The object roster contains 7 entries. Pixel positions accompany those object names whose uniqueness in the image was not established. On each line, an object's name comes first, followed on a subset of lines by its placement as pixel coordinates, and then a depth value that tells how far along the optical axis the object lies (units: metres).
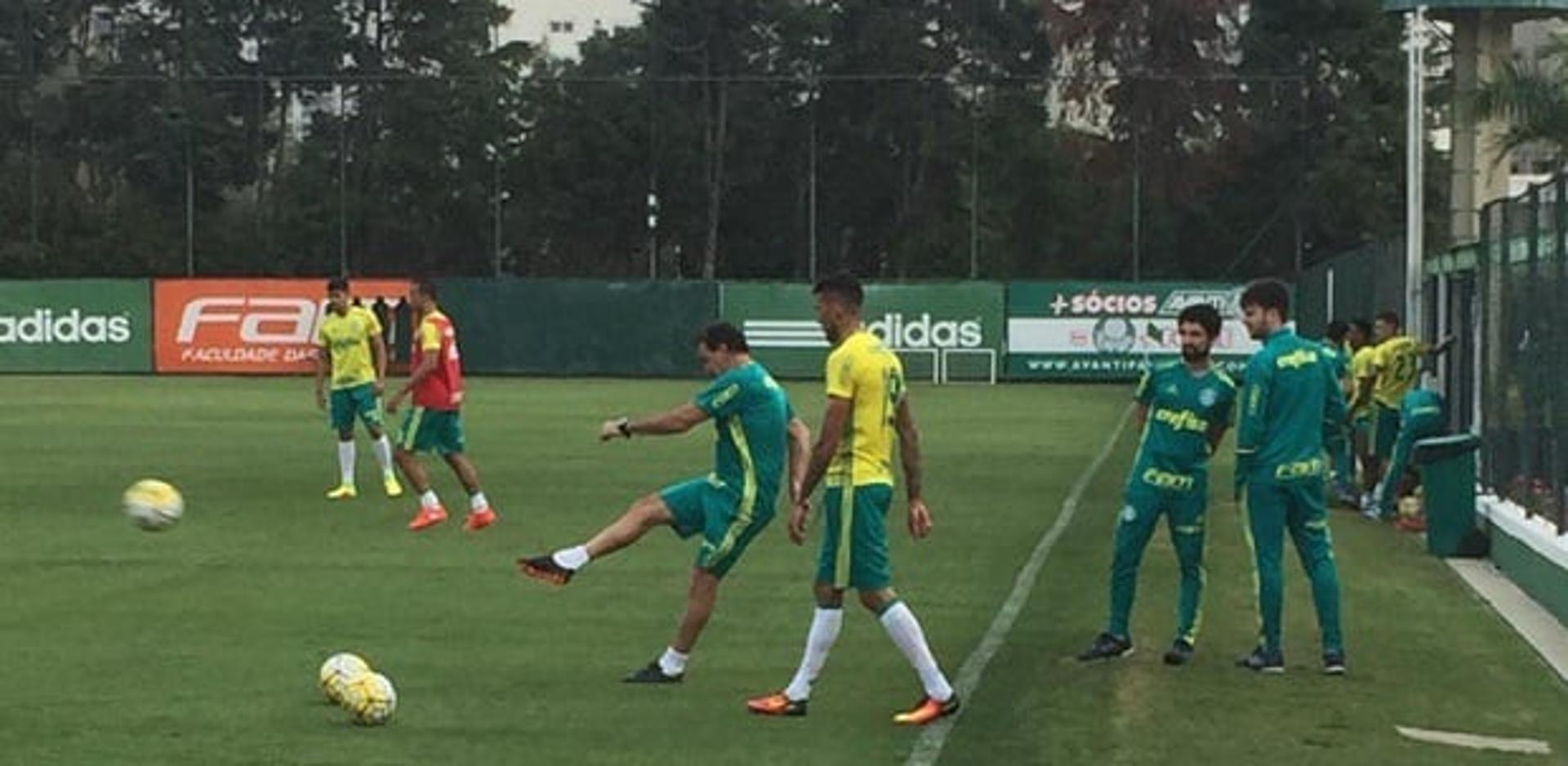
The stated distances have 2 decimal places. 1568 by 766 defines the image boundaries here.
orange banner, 52.66
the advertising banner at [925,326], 52.03
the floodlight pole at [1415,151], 28.88
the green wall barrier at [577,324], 53.09
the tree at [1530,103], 39.78
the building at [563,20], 89.00
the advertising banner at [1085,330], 52.19
